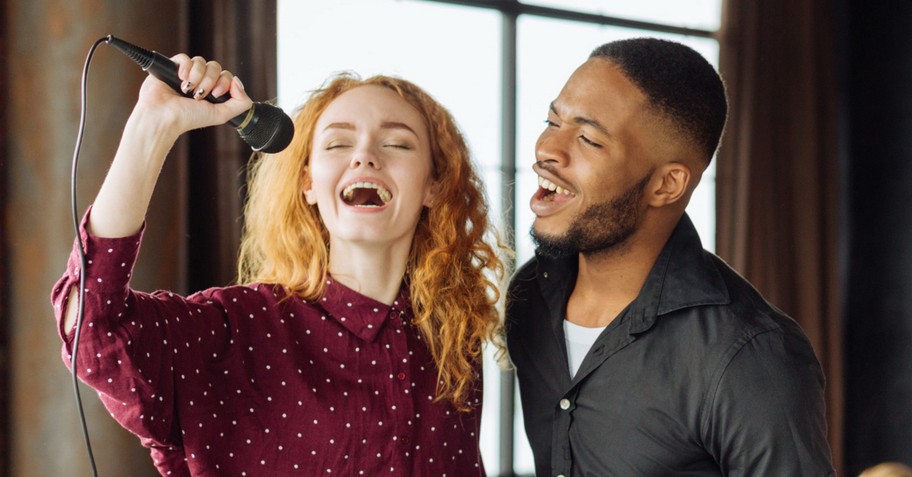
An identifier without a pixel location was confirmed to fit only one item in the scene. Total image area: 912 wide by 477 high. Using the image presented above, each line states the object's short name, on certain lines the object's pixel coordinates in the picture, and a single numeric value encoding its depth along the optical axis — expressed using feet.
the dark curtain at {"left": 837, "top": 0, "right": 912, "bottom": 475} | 13.96
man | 5.29
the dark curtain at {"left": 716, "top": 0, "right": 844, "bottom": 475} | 13.91
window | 11.28
